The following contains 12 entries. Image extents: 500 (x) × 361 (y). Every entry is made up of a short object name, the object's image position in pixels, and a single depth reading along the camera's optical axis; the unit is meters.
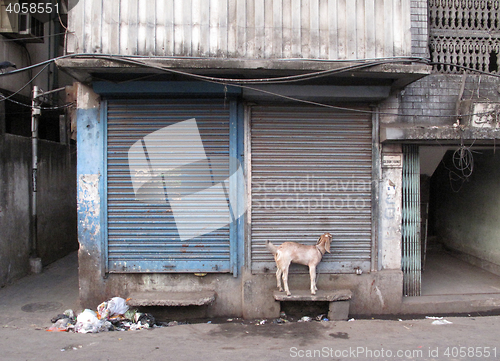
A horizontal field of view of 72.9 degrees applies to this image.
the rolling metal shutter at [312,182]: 5.62
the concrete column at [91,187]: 5.47
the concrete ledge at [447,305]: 5.68
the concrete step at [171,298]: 5.11
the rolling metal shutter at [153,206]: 5.52
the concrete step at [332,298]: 5.21
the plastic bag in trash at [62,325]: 4.94
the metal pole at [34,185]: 7.73
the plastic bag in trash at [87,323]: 4.84
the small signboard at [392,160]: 5.71
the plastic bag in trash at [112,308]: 5.06
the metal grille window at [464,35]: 6.01
